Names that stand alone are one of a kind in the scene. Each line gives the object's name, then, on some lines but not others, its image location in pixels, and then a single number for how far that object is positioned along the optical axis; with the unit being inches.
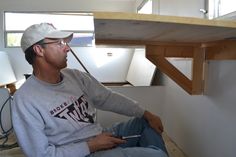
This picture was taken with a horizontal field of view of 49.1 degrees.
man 43.9
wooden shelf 32.7
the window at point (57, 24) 194.2
